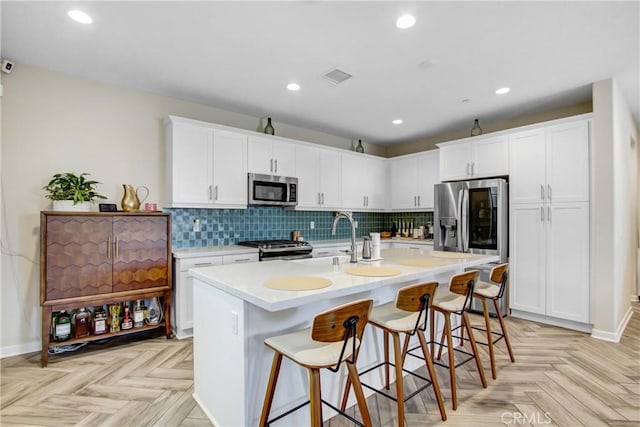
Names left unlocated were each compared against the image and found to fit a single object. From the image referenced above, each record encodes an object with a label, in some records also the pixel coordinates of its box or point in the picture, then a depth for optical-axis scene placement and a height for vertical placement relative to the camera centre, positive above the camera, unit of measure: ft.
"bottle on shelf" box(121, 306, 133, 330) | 10.22 -3.51
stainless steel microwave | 13.14 +1.14
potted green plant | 9.25 +0.69
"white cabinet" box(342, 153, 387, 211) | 16.76 +1.93
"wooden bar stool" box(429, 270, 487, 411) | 6.86 -2.09
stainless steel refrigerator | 12.99 -0.06
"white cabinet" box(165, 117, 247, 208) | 11.35 +1.91
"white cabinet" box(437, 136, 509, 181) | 13.38 +2.65
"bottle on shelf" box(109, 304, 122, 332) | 10.05 -3.35
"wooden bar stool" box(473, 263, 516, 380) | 8.12 -2.08
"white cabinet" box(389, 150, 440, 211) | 16.85 +2.05
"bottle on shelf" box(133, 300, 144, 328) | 10.50 -3.41
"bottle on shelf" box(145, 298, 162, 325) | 10.77 -3.48
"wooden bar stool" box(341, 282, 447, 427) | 5.74 -2.06
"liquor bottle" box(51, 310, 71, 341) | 9.20 -3.33
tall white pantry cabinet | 11.27 -0.21
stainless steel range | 12.28 -1.36
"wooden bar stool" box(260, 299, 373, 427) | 4.46 -2.12
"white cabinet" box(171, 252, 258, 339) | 10.65 -2.73
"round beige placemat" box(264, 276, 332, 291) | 5.17 -1.18
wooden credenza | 8.75 -1.41
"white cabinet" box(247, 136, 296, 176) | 13.23 +2.63
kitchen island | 5.28 -2.12
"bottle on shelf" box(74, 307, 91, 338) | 9.46 -3.33
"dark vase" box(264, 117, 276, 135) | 14.12 +3.94
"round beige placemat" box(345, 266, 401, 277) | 6.28 -1.16
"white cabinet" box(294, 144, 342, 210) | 14.87 +1.92
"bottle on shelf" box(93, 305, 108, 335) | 9.74 -3.39
